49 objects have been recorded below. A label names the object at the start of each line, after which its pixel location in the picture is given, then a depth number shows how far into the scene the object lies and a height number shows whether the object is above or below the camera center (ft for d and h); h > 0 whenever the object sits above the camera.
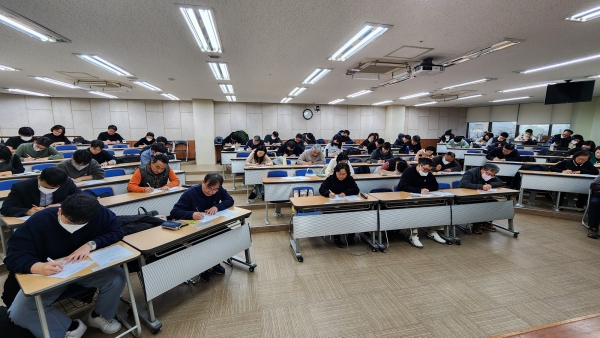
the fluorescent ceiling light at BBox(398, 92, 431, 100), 31.03 +5.77
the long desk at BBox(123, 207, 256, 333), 7.22 -3.89
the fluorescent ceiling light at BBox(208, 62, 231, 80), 17.26 +5.27
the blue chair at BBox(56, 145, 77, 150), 23.57 -1.09
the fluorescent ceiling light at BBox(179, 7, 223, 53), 9.67 +5.05
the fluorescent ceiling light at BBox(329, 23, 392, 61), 11.03 +5.06
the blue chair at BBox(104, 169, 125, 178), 16.17 -2.48
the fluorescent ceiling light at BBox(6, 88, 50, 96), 28.74 +5.67
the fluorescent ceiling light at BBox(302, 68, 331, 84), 18.87 +5.30
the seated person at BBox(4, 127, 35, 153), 18.57 -0.23
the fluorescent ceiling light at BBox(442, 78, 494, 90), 22.84 +5.52
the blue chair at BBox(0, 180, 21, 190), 12.31 -2.49
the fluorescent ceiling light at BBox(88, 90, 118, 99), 30.14 +5.70
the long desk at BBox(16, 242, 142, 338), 5.11 -3.24
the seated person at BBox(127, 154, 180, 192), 12.33 -2.28
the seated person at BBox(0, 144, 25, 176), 13.76 -1.64
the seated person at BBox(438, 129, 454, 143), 40.45 +0.12
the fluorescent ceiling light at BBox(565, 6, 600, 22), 9.34 +4.95
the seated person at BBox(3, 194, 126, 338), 5.82 -3.03
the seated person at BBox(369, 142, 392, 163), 22.93 -1.64
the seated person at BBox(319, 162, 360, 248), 12.90 -2.73
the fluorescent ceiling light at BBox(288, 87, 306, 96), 27.12 +5.59
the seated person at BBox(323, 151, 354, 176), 16.42 -1.70
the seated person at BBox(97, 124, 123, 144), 27.73 -0.07
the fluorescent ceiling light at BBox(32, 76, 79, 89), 21.95 +5.37
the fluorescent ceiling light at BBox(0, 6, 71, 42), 9.60 +4.85
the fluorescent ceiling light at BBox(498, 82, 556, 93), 24.51 +5.55
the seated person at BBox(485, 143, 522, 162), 21.99 -1.52
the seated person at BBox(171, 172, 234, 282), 9.37 -2.78
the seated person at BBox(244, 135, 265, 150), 27.38 -0.63
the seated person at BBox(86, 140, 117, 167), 17.02 -1.41
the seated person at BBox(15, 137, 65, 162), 17.67 -1.11
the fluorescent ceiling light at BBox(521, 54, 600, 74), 15.24 +5.19
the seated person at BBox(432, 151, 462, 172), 19.38 -2.07
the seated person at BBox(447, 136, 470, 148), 35.77 -0.94
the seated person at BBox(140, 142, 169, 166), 15.33 -1.03
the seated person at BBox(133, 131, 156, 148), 26.78 -0.53
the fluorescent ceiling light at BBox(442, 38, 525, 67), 12.75 +5.07
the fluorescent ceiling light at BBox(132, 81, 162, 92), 23.85 +5.44
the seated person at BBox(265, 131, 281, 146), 35.21 -0.61
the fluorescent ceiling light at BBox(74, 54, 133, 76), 15.26 +5.13
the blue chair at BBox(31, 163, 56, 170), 16.76 -2.11
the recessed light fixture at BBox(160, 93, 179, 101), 31.94 +5.71
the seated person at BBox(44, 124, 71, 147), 23.91 +0.02
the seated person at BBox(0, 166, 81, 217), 8.18 -2.15
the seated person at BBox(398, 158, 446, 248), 13.64 -2.58
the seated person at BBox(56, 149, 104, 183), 12.52 -1.80
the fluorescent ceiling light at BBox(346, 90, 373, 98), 29.09 +5.61
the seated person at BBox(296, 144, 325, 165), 21.06 -1.75
